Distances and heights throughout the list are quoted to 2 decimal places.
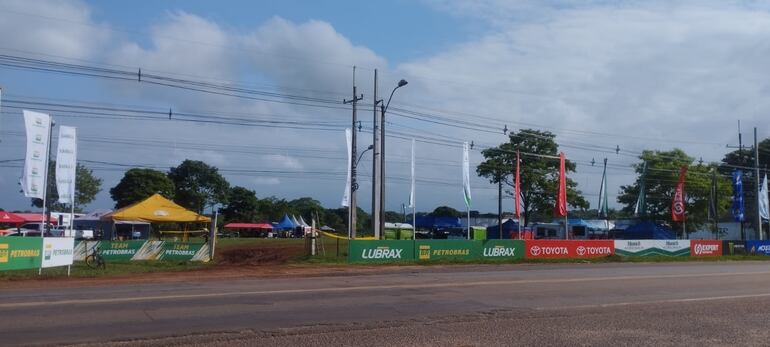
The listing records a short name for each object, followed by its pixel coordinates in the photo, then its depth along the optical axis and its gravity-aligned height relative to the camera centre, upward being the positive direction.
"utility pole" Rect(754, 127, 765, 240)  51.97 +4.32
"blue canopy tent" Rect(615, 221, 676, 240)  61.81 -0.21
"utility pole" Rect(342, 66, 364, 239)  35.78 +2.36
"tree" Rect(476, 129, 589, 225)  62.56 +5.43
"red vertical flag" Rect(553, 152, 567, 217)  43.25 +2.13
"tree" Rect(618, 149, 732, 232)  65.50 +4.30
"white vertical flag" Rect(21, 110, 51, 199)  24.36 +2.00
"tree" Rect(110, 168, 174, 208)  103.81 +5.69
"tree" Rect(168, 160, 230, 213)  118.31 +7.13
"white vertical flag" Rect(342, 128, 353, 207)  36.78 +3.43
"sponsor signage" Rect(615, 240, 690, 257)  43.16 -1.17
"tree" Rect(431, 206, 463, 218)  125.46 +2.99
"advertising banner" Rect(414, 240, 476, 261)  34.81 -1.17
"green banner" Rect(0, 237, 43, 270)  21.98 -1.00
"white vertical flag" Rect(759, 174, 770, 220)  53.62 +2.14
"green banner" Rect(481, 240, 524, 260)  36.75 -1.20
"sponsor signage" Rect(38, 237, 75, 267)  23.39 -1.00
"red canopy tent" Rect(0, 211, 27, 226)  56.44 +0.32
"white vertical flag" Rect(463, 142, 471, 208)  38.78 +1.94
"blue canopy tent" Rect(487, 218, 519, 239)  66.31 -0.11
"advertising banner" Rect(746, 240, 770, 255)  49.69 -1.17
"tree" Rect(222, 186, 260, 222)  121.77 +3.16
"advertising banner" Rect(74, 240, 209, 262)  30.84 -1.23
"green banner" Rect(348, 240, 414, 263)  32.66 -1.19
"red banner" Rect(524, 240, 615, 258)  38.72 -1.15
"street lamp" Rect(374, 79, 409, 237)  36.03 +3.47
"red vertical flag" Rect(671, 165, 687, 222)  48.09 +1.83
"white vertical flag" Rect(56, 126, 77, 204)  26.08 +1.91
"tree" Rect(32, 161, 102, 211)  90.19 +4.64
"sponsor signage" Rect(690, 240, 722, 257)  46.81 -1.22
